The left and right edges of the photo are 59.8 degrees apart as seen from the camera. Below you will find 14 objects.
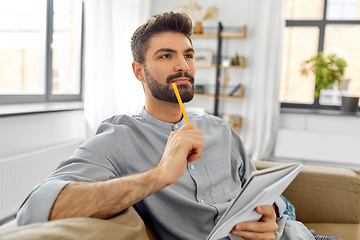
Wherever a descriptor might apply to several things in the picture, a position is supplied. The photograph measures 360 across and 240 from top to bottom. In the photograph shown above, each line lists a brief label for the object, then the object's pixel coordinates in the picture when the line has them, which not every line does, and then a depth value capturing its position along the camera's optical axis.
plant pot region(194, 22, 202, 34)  4.06
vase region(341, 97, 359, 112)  3.85
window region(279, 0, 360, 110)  4.10
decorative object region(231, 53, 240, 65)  3.99
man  0.78
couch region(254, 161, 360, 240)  1.45
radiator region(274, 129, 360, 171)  3.77
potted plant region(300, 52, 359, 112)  3.75
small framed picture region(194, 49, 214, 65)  4.22
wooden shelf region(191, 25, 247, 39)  3.93
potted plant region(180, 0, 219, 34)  4.07
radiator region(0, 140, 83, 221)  2.02
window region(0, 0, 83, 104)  2.49
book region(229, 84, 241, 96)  4.05
